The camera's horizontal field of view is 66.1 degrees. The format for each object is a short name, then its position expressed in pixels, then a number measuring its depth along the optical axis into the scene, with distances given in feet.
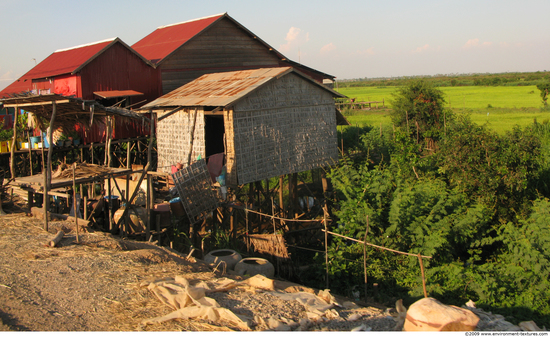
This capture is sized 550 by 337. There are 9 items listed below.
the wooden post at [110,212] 29.36
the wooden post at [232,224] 33.14
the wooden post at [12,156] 27.71
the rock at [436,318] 13.70
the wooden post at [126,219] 29.01
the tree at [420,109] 64.03
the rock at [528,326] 17.30
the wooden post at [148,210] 29.22
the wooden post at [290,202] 38.82
